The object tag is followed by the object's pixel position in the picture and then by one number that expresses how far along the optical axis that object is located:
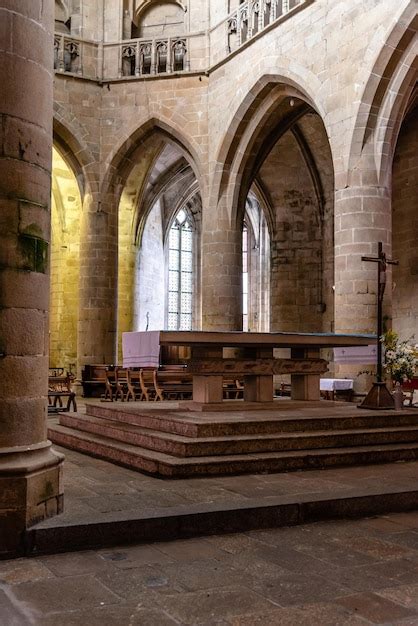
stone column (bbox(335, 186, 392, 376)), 11.02
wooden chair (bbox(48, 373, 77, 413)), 10.35
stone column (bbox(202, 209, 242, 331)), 15.02
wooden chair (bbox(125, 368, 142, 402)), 12.04
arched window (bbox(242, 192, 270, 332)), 25.47
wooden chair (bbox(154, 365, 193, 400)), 12.31
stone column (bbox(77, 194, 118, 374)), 16.20
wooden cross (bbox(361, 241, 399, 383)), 8.10
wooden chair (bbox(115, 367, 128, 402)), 12.71
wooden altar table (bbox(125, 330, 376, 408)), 7.36
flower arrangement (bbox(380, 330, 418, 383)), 7.87
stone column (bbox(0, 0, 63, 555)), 3.81
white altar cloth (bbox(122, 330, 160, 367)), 7.61
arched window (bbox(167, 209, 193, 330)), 25.68
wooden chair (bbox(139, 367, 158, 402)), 11.73
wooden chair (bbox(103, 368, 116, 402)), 12.59
